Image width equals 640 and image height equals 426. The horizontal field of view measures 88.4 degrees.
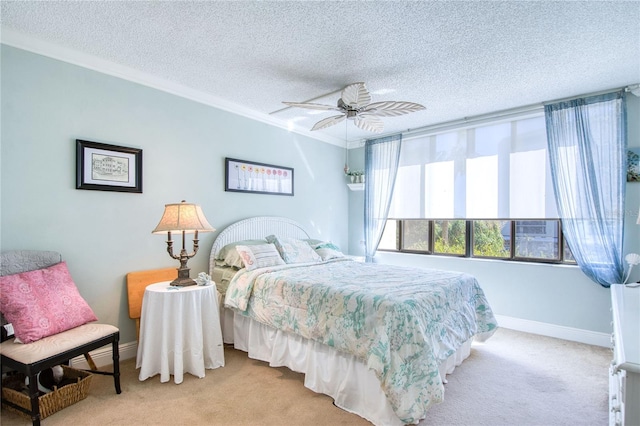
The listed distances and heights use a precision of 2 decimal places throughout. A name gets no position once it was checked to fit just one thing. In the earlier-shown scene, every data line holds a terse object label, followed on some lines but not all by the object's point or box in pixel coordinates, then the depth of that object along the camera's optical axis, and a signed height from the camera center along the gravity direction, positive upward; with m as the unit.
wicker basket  2.08 -1.19
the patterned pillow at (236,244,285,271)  3.35 -0.43
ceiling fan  2.72 +0.97
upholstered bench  1.94 -0.83
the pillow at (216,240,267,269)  3.43 -0.42
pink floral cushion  2.10 -0.59
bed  2.06 -0.82
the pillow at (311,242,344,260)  4.14 -0.46
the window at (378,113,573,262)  3.92 +0.27
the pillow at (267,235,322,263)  3.78 -0.41
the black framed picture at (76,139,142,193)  2.80 +0.43
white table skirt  2.59 -0.94
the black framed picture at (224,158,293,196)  3.95 +0.49
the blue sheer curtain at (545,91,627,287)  3.37 +0.41
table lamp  2.72 -0.07
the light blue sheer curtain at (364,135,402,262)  5.18 +0.52
